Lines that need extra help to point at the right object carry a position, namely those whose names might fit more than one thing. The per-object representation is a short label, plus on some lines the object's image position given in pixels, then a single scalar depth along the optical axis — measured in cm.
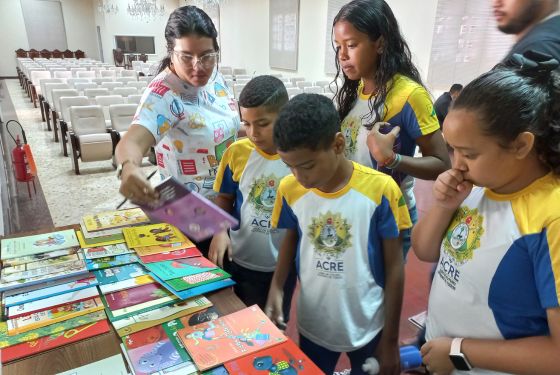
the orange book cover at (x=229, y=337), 89
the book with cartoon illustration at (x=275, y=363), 85
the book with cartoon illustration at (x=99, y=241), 137
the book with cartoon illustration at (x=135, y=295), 107
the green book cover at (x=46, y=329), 93
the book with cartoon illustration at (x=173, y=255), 128
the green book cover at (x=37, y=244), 130
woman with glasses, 135
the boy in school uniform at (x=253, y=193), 128
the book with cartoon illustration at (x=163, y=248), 133
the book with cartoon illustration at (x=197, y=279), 113
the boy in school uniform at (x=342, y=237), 104
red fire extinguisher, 327
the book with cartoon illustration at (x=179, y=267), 119
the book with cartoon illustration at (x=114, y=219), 150
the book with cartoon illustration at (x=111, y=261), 124
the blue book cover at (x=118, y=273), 118
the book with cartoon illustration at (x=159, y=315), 98
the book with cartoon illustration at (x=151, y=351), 86
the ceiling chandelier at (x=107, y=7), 1374
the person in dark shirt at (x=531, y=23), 117
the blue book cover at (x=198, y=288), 110
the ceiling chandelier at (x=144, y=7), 1182
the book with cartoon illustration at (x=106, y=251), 129
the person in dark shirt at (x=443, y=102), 527
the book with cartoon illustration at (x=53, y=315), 98
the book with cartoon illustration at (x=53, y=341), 89
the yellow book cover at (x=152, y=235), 139
